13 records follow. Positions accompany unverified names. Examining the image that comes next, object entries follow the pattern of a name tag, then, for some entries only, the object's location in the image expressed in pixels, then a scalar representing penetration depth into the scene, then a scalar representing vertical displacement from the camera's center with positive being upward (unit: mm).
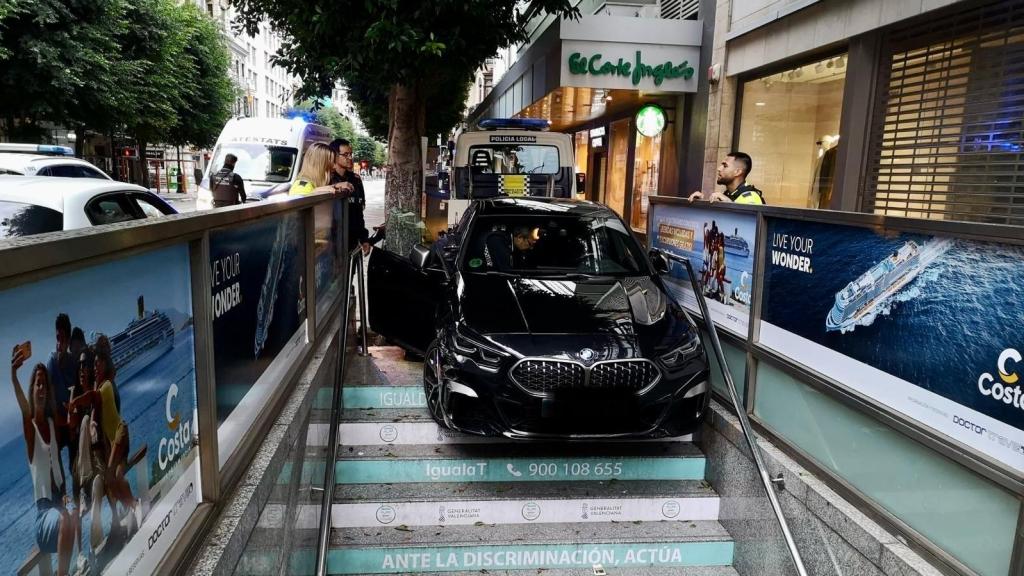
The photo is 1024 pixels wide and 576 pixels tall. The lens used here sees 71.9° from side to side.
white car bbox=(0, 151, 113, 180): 9031 -93
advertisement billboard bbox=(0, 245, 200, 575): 1453 -640
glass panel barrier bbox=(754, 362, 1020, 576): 2678 -1247
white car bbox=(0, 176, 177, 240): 5184 -347
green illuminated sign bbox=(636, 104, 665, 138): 13500 +1199
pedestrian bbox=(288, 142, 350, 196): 6349 -29
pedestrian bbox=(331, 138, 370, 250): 7469 -148
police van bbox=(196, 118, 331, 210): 15219 +371
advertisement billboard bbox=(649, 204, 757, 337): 4637 -509
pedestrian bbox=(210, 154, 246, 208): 10219 -339
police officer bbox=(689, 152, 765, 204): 5766 +82
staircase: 4164 -2032
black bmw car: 4051 -943
